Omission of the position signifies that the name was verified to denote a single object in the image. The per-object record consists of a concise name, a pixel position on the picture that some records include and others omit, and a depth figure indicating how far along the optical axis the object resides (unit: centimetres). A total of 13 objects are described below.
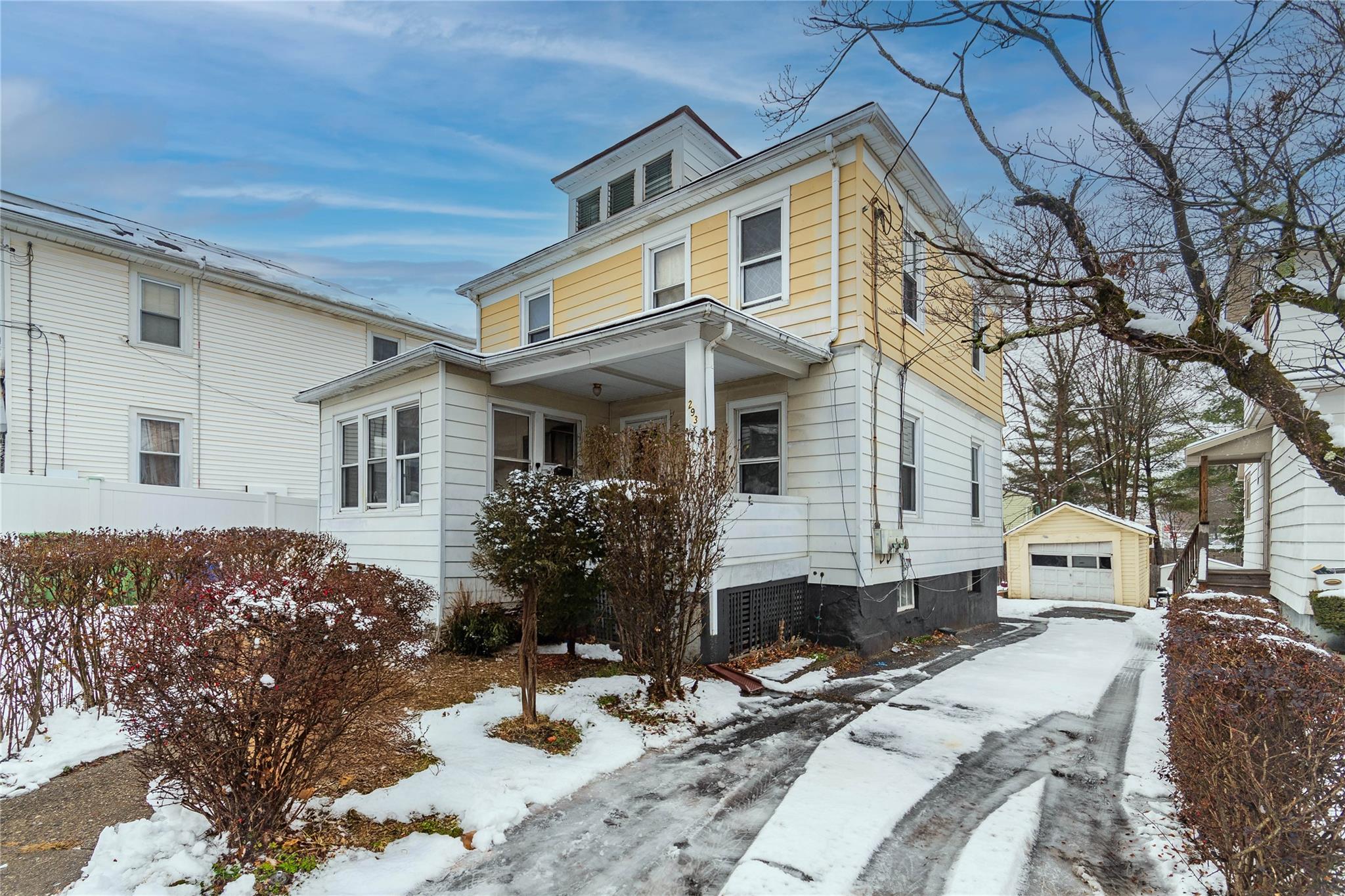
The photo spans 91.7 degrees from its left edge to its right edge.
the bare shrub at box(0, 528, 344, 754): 450
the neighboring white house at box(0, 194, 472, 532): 1109
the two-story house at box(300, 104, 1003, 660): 756
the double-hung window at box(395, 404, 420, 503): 860
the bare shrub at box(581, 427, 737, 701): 539
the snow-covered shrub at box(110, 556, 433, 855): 281
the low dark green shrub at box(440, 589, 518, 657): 726
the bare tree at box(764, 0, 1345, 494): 393
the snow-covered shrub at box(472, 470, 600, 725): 498
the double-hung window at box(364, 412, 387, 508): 921
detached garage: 1764
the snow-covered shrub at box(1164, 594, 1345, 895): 252
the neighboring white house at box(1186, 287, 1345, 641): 845
